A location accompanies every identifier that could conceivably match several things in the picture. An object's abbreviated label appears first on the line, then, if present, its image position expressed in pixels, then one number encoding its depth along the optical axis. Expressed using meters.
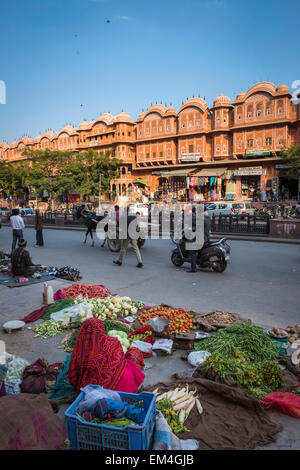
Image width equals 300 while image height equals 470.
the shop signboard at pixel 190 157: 38.25
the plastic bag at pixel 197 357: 4.08
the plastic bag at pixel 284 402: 3.07
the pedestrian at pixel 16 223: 12.23
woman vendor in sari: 3.18
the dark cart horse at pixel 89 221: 14.64
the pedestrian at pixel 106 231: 13.33
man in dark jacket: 9.13
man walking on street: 10.01
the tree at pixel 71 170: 38.22
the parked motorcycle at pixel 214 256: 9.12
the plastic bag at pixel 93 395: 2.65
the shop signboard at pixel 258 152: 33.59
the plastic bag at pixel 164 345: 4.43
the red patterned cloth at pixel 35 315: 5.73
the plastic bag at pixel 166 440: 2.51
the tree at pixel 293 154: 29.33
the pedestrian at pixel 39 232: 14.88
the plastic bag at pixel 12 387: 3.44
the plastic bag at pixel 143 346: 4.44
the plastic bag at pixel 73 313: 5.51
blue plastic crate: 2.30
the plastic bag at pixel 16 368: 3.69
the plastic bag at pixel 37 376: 3.51
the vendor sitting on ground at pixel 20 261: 8.56
